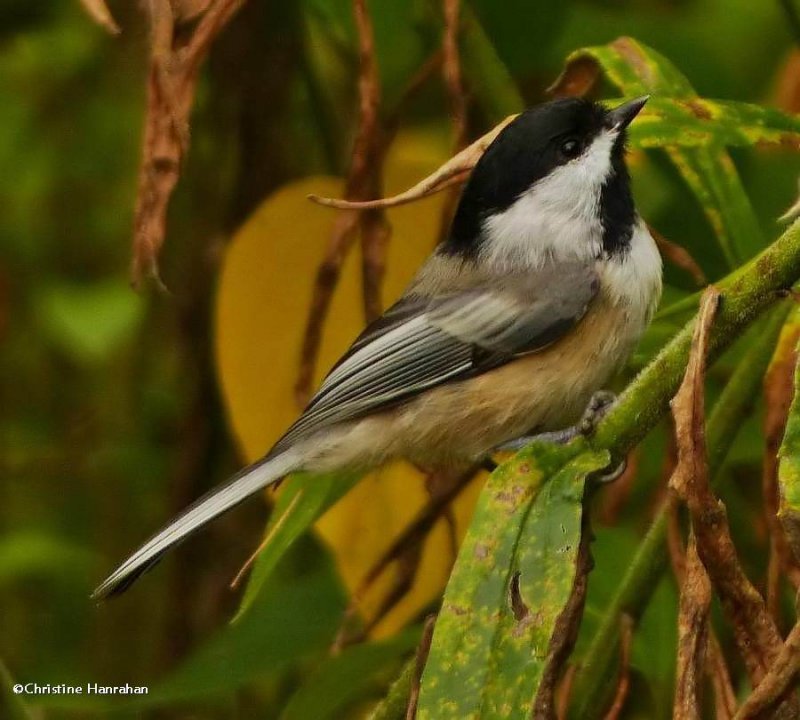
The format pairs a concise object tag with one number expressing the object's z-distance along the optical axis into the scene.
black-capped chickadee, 3.10
